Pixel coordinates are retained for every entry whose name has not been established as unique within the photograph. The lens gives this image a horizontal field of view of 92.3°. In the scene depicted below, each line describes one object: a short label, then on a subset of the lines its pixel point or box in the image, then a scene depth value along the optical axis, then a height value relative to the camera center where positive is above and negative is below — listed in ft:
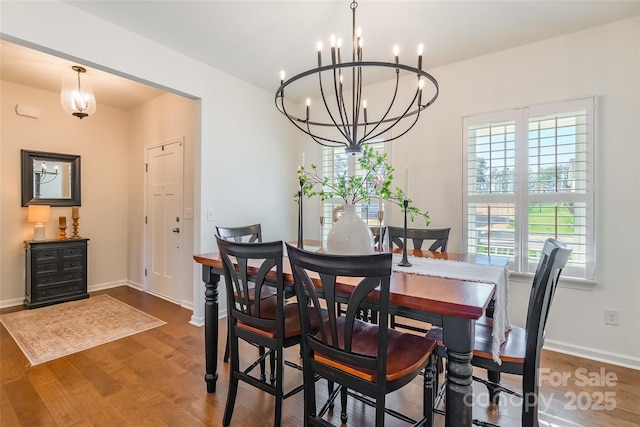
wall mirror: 12.51 +1.44
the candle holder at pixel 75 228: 13.38 -0.68
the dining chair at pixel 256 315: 5.05 -1.87
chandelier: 11.14 +4.58
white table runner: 4.54 -1.07
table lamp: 12.08 -0.18
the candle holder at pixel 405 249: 6.05 -0.74
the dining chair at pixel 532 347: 4.31 -2.02
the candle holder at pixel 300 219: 6.99 -0.15
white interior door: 12.68 -0.33
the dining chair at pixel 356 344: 3.82 -1.96
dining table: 3.86 -1.26
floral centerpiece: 6.17 +0.59
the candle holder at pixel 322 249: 7.02 -0.85
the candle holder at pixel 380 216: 6.46 -0.06
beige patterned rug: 8.68 -3.76
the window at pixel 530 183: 8.26 +0.90
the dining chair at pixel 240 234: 7.79 -0.60
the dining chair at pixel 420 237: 8.25 -0.64
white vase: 5.84 -0.44
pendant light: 10.38 +3.98
